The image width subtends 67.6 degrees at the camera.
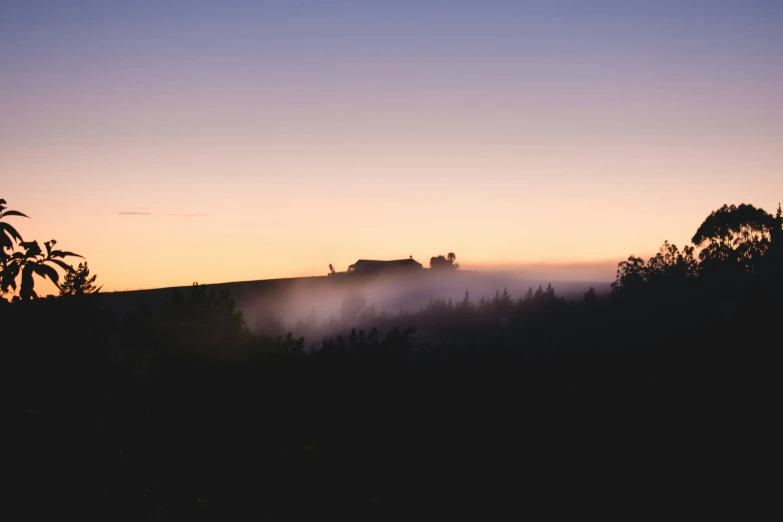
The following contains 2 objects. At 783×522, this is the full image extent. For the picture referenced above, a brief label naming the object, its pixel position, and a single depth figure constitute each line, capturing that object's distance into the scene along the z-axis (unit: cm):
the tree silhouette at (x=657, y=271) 6450
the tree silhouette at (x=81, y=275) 4435
